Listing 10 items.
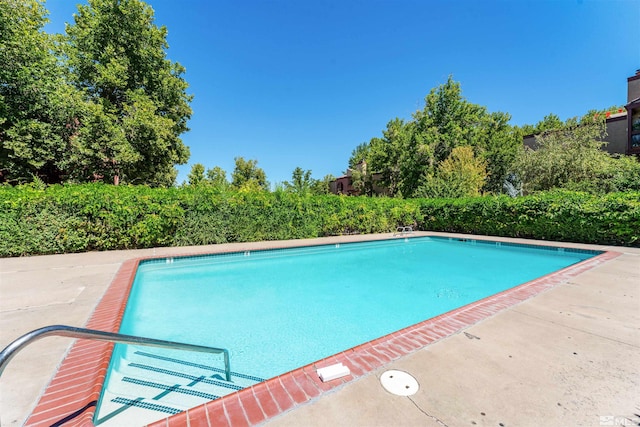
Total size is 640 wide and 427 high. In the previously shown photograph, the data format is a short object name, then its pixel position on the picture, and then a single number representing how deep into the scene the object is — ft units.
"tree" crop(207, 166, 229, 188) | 101.52
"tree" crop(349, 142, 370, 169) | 167.54
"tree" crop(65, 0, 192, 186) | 45.98
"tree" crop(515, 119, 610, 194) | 53.11
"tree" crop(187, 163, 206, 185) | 102.31
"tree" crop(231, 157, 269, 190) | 103.09
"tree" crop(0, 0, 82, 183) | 38.81
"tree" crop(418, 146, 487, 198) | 61.11
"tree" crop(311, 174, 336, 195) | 122.19
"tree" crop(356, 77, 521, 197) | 89.15
